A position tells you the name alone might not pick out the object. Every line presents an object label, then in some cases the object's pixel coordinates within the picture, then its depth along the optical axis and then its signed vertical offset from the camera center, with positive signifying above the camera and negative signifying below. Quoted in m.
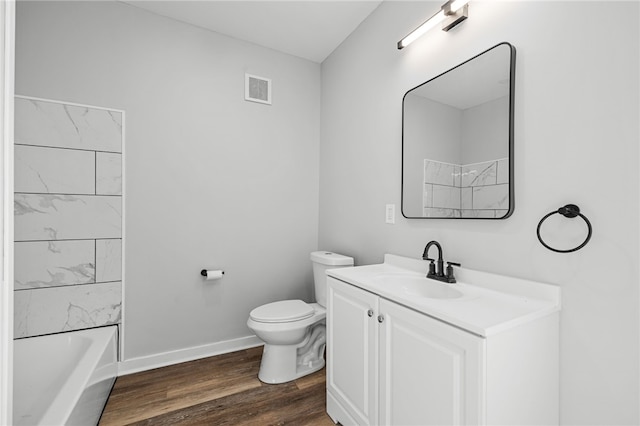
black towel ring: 1.06 +0.00
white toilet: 1.99 -0.83
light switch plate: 1.96 +0.00
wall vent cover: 2.53 +1.05
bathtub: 1.38 -0.89
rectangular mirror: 1.34 +0.37
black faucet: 1.50 -0.28
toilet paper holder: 2.34 -0.46
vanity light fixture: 1.49 +1.01
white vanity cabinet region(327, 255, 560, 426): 0.96 -0.51
